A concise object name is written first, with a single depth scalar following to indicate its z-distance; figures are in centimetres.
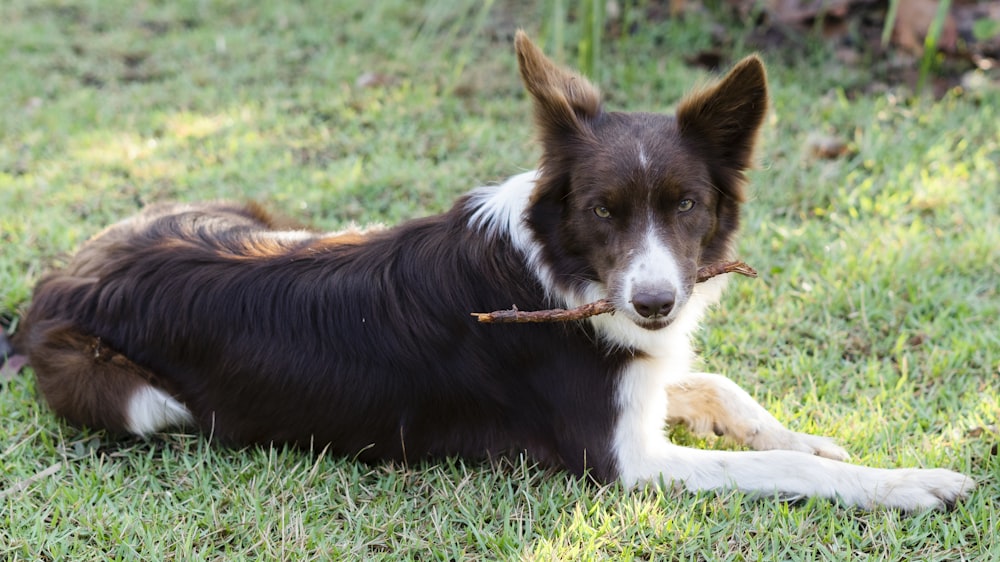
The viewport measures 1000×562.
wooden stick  319
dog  325
